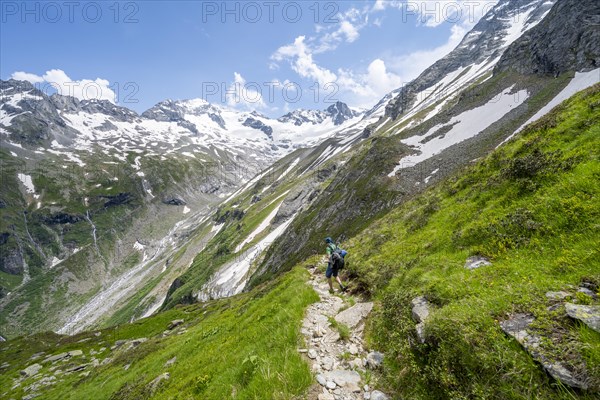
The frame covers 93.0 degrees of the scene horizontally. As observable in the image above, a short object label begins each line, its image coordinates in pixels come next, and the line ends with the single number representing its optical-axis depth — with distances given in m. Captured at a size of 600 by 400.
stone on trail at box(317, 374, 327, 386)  7.60
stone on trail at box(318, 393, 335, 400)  7.14
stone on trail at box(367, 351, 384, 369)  8.20
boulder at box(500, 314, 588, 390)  4.77
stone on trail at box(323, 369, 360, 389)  7.70
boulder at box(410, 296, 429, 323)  8.32
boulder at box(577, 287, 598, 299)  5.95
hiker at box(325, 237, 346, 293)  15.12
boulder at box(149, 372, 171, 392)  15.57
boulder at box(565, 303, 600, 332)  5.12
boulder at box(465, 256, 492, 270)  9.35
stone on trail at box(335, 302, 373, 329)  10.70
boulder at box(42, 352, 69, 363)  59.92
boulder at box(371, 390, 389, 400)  6.99
